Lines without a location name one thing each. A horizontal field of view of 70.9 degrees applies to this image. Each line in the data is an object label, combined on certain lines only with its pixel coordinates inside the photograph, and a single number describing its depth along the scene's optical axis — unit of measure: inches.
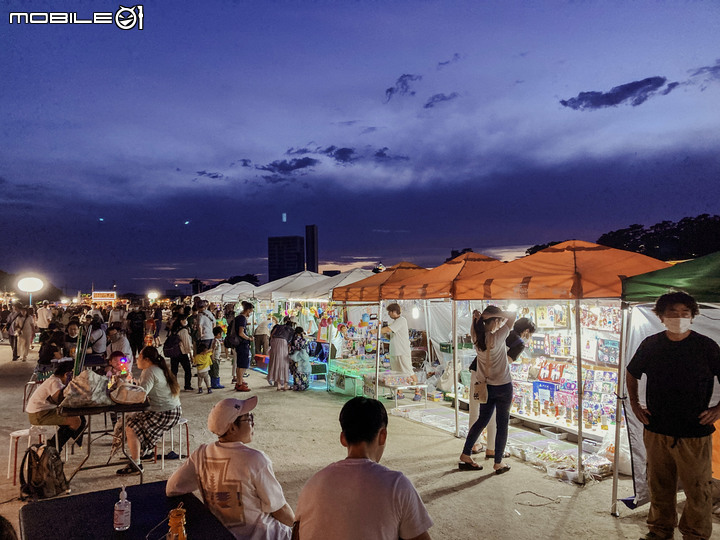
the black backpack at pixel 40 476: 205.8
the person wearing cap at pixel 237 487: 108.6
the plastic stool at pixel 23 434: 224.0
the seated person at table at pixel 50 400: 229.0
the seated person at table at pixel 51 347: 395.9
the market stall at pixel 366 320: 372.8
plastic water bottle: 91.0
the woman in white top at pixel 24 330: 665.6
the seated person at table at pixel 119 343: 426.0
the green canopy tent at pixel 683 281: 158.9
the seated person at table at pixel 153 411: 235.8
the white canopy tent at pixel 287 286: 631.8
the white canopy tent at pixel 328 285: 517.3
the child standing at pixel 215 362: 481.7
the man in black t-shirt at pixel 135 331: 613.0
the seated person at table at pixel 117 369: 287.1
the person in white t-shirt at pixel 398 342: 394.9
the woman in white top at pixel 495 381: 237.9
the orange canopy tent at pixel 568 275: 219.1
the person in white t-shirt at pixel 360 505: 76.9
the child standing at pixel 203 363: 438.9
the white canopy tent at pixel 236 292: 868.4
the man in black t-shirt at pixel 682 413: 152.9
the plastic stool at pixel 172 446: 251.8
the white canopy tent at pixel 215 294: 894.9
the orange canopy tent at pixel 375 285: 367.6
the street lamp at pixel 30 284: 803.4
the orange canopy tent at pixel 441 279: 297.1
